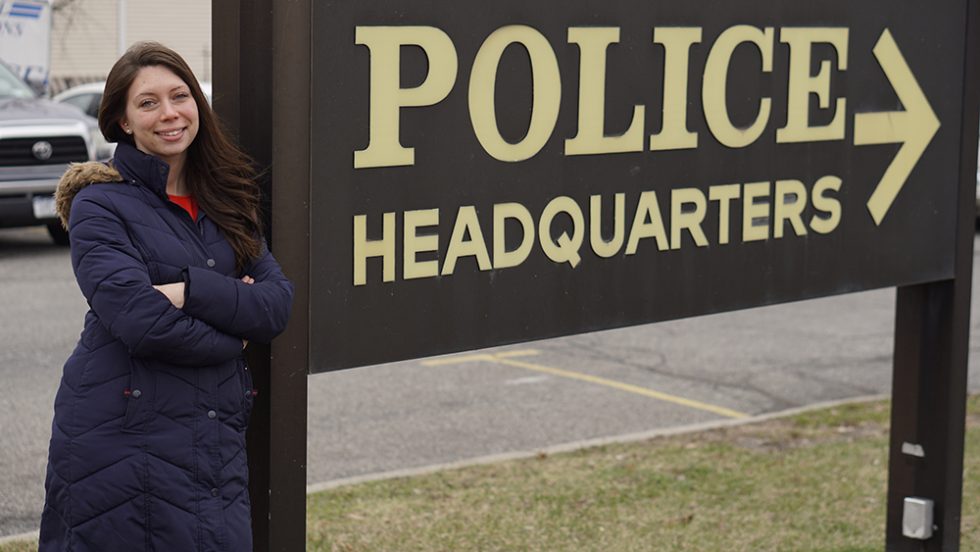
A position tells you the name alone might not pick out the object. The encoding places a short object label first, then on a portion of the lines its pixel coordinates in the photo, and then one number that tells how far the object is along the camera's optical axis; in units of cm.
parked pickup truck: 1376
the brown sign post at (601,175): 347
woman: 309
